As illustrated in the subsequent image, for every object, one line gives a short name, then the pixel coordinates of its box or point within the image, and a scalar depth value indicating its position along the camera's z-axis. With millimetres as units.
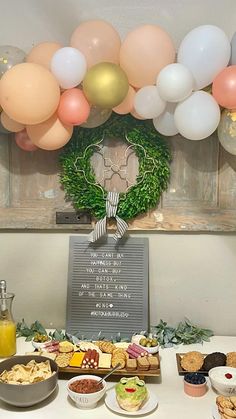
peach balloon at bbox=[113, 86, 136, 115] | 1647
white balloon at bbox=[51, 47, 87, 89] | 1580
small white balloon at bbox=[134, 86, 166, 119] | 1599
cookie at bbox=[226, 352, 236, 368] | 1556
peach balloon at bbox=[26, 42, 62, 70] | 1653
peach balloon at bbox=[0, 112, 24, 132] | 1714
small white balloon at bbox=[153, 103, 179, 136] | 1647
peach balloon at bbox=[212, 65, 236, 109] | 1507
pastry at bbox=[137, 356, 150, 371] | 1513
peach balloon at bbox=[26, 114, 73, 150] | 1663
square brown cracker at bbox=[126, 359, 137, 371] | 1511
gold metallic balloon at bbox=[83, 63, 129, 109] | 1530
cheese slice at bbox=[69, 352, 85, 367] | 1543
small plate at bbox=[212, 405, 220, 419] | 1312
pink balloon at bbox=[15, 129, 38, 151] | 1790
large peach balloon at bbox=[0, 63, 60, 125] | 1515
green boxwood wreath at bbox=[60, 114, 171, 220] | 1777
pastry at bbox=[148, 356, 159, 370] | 1521
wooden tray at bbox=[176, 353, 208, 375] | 1541
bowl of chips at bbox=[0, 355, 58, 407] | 1335
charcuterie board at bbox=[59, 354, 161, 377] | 1500
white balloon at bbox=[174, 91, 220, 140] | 1550
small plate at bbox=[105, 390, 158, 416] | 1344
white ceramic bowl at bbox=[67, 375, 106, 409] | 1361
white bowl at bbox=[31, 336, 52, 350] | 1652
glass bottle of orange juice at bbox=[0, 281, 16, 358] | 1654
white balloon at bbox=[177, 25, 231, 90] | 1528
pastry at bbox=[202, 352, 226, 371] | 1547
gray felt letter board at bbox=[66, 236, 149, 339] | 1852
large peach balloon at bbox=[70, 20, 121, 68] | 1603
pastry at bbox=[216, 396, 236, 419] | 1271
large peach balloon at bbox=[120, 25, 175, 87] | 1557
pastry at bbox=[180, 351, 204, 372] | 1557
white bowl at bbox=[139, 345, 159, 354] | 1629
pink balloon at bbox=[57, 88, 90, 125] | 1597
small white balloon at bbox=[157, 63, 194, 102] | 1514
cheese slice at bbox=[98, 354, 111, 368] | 1537
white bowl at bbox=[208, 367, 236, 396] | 1415
